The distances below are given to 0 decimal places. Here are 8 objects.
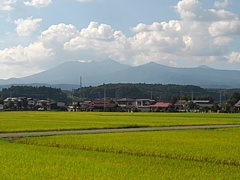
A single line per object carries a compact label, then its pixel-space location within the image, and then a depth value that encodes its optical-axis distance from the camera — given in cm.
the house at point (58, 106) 13885
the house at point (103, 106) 13038
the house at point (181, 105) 13231
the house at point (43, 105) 14190
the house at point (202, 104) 12339
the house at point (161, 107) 12727
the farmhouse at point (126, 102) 15925
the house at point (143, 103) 15712
